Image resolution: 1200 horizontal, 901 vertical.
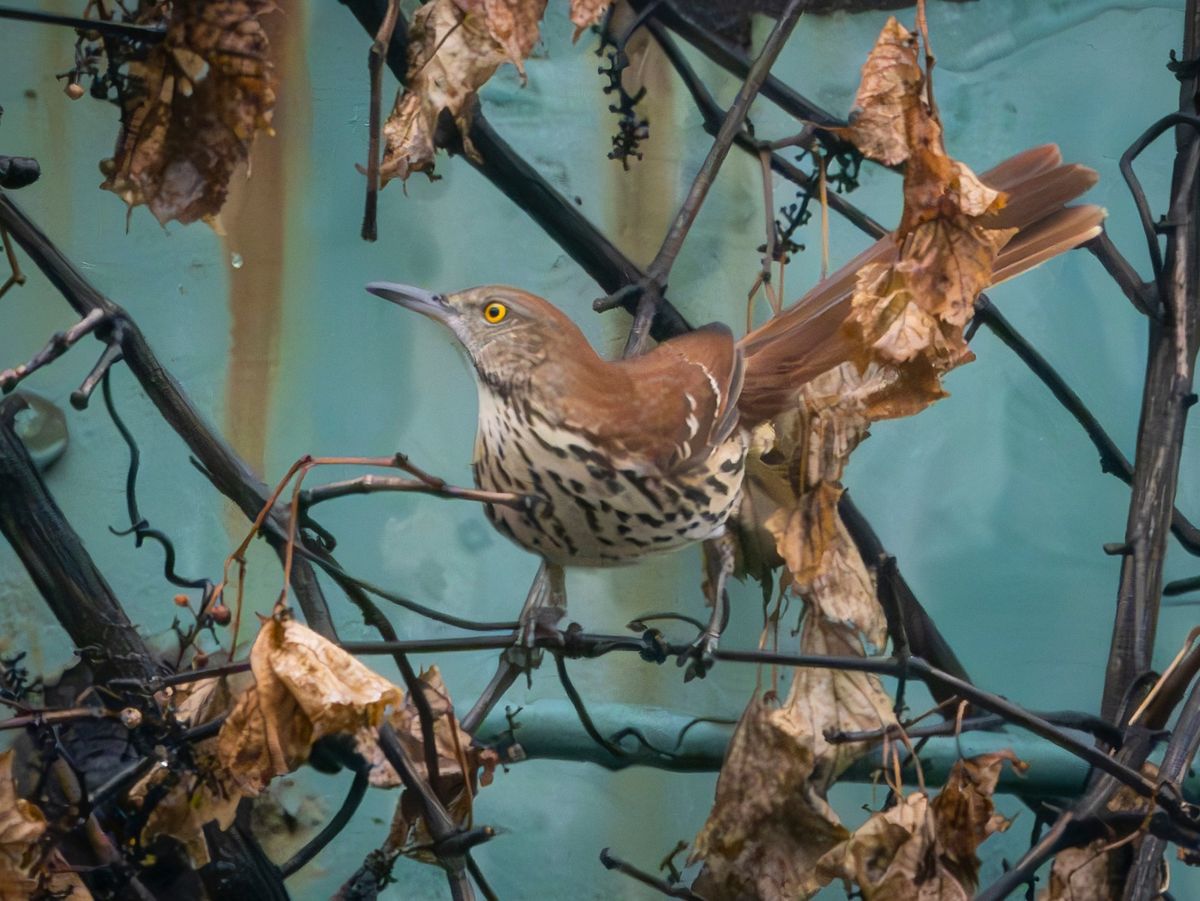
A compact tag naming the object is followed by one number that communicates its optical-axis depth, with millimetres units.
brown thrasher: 7115
